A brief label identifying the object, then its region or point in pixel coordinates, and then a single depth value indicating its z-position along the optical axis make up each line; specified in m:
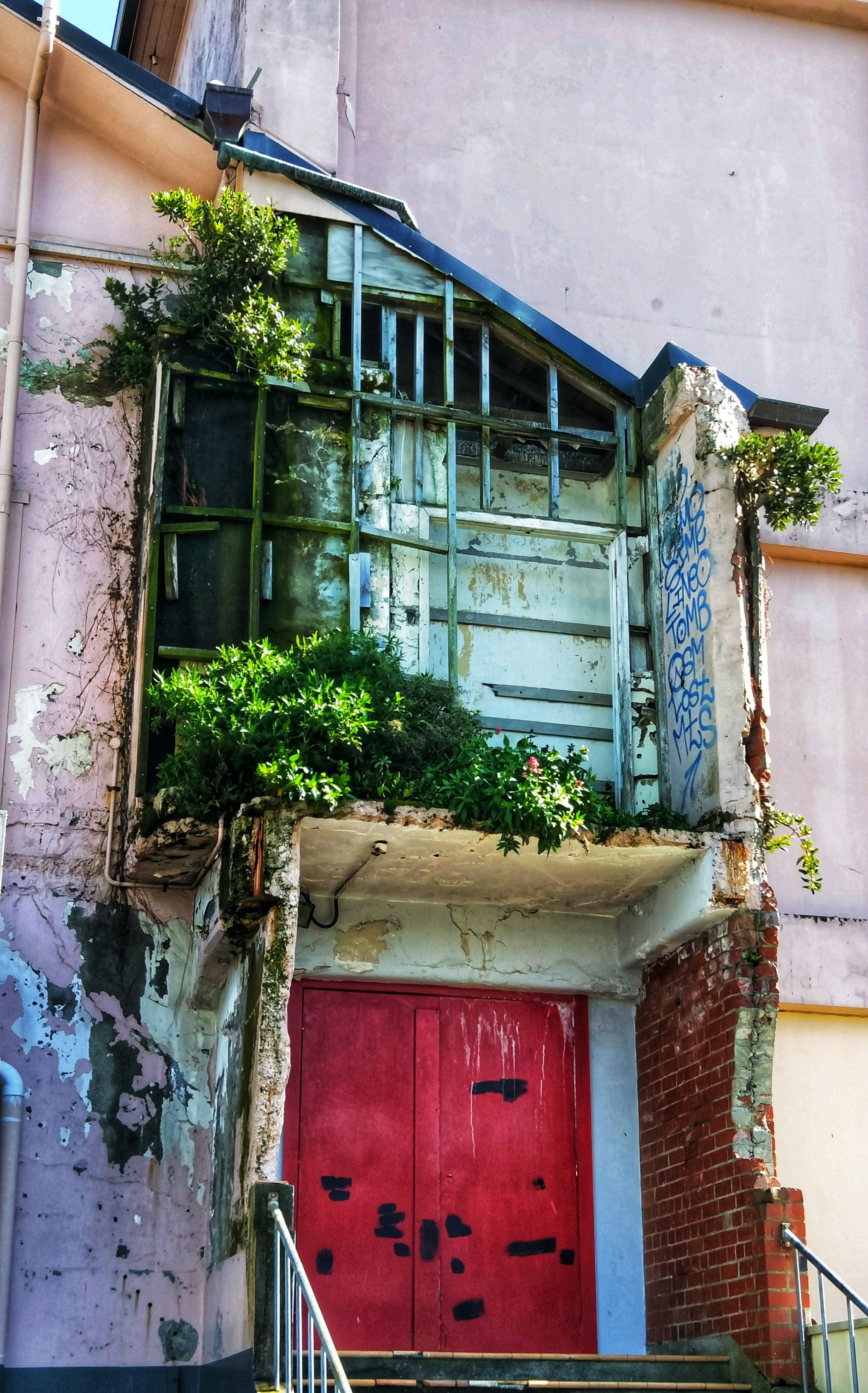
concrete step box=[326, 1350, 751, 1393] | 7.57
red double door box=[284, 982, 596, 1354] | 8.79
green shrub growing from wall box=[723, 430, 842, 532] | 9.12
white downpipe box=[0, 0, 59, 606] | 9.54
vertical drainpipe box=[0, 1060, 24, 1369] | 8.21
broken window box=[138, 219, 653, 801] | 9.11
